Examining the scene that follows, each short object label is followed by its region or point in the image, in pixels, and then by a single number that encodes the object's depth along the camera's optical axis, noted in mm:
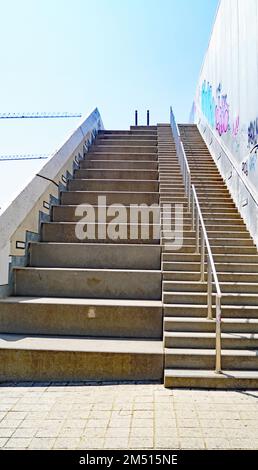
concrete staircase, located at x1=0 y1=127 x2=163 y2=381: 3980
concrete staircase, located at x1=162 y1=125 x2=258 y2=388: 3881
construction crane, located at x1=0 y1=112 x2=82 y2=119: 25273
